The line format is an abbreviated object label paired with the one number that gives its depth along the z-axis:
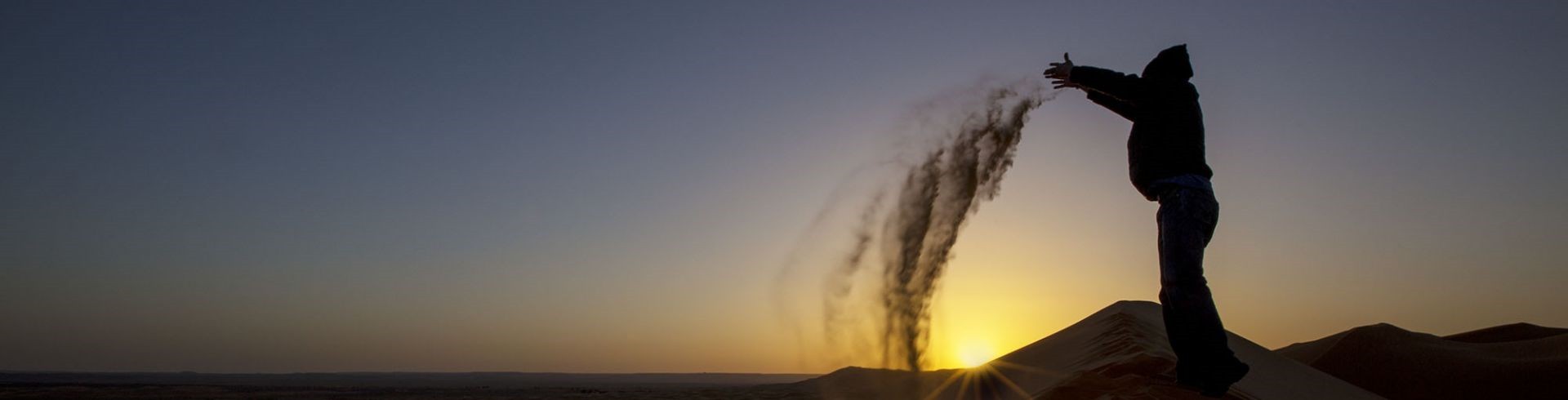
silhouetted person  3.93
